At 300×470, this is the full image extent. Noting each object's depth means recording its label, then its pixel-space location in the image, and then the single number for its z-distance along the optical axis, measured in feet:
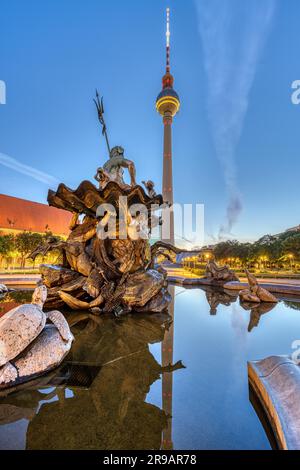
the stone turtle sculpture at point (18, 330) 8.49
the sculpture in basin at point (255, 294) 27.44
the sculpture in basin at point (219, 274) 43.80
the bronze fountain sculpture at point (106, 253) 22.04
